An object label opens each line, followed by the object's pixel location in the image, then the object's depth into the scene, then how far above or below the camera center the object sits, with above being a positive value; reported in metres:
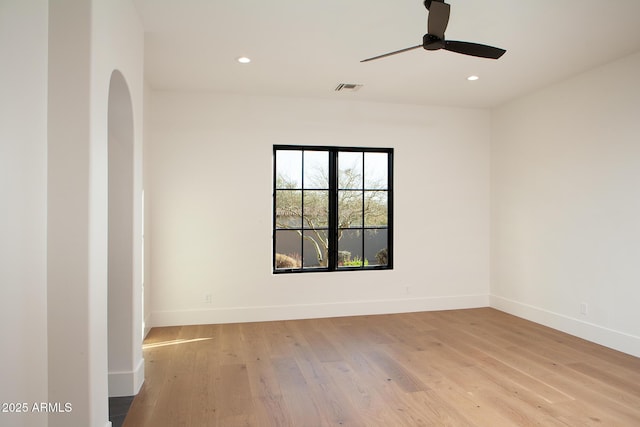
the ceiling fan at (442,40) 2.26 +1.06
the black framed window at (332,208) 5.14 +0.10
